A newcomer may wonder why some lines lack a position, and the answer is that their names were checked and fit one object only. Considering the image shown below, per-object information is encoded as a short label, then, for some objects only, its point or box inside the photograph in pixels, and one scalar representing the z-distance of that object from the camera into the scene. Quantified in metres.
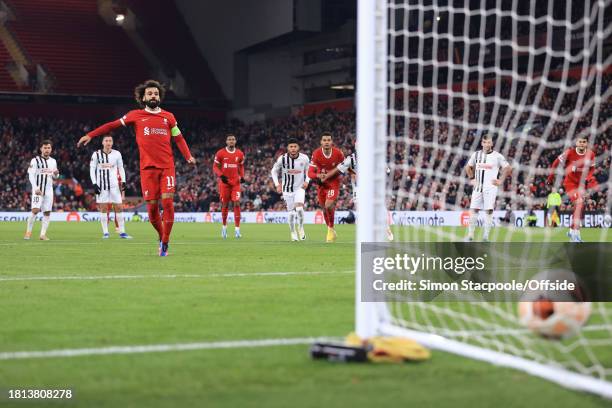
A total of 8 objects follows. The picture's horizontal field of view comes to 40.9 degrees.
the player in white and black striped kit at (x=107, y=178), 17.73
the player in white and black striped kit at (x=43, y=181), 17.29
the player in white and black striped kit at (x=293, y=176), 17.69
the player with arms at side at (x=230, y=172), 18.39
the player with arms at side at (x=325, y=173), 16.14
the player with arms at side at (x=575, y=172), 15.36
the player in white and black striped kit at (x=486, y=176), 15.72
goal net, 4.11
